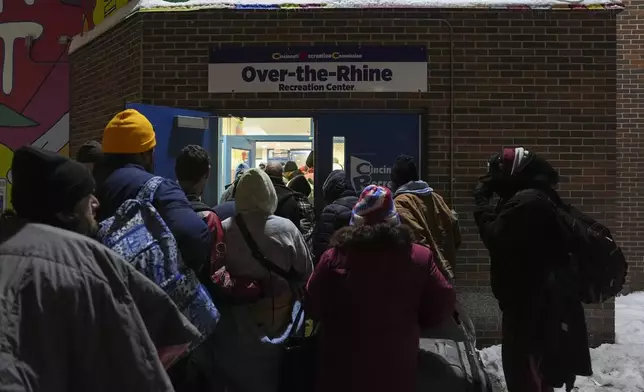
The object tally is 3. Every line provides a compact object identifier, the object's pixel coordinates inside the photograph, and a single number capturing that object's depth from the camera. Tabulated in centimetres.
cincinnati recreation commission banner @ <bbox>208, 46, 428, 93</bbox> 684
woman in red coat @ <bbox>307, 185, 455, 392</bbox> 292
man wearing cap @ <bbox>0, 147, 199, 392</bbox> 168
